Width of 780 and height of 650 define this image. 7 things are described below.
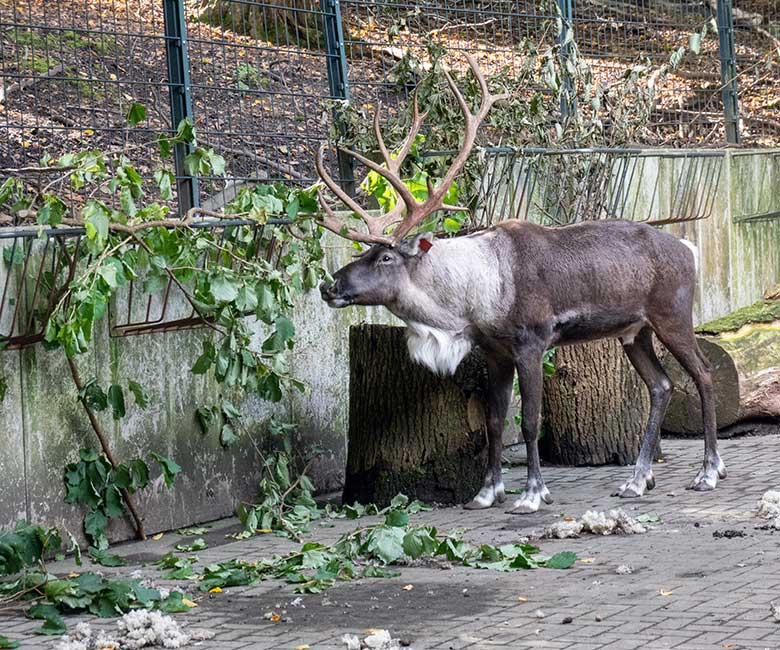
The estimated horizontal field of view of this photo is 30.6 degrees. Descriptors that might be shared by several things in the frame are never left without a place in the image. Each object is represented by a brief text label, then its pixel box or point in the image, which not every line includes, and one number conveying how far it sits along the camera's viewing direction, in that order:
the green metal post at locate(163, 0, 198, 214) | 9.01
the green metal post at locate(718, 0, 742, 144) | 15.10
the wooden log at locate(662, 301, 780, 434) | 11.32
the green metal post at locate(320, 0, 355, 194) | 10.36
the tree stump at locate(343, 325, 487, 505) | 9.03
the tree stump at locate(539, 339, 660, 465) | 10.36
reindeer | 8.89
